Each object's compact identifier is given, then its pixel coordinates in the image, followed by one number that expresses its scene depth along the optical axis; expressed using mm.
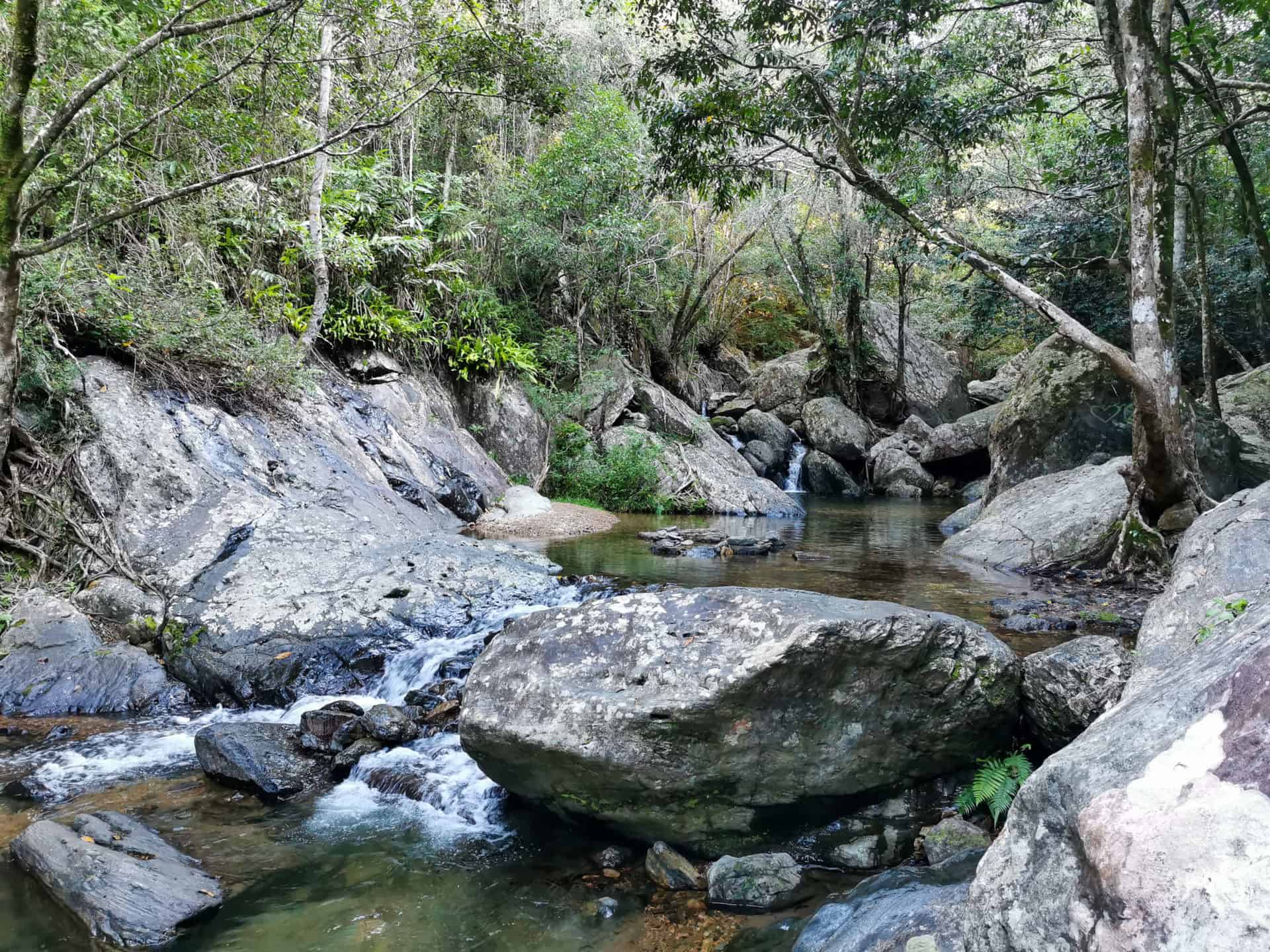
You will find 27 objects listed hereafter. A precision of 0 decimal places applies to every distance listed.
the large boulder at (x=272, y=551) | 5711
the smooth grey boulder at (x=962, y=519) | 12352
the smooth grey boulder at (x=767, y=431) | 19703
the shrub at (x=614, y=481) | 14859
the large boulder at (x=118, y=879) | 2973
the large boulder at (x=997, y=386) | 22172
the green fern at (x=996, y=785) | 3555
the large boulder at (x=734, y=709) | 3496
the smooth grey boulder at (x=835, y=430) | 20188
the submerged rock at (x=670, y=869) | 3342
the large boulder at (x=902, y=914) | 2346
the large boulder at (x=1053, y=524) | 8664
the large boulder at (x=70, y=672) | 5203
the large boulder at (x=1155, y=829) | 1357
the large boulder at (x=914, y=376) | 22109
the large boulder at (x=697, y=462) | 15195
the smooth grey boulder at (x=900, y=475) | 18438
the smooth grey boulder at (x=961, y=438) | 18469
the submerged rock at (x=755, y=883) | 3191
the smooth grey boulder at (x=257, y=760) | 4199
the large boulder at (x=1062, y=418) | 11117
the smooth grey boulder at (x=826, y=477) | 19000
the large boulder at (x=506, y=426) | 14453
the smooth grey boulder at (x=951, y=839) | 3340
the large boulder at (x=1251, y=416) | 8820
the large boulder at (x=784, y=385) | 21984
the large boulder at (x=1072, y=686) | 3809
